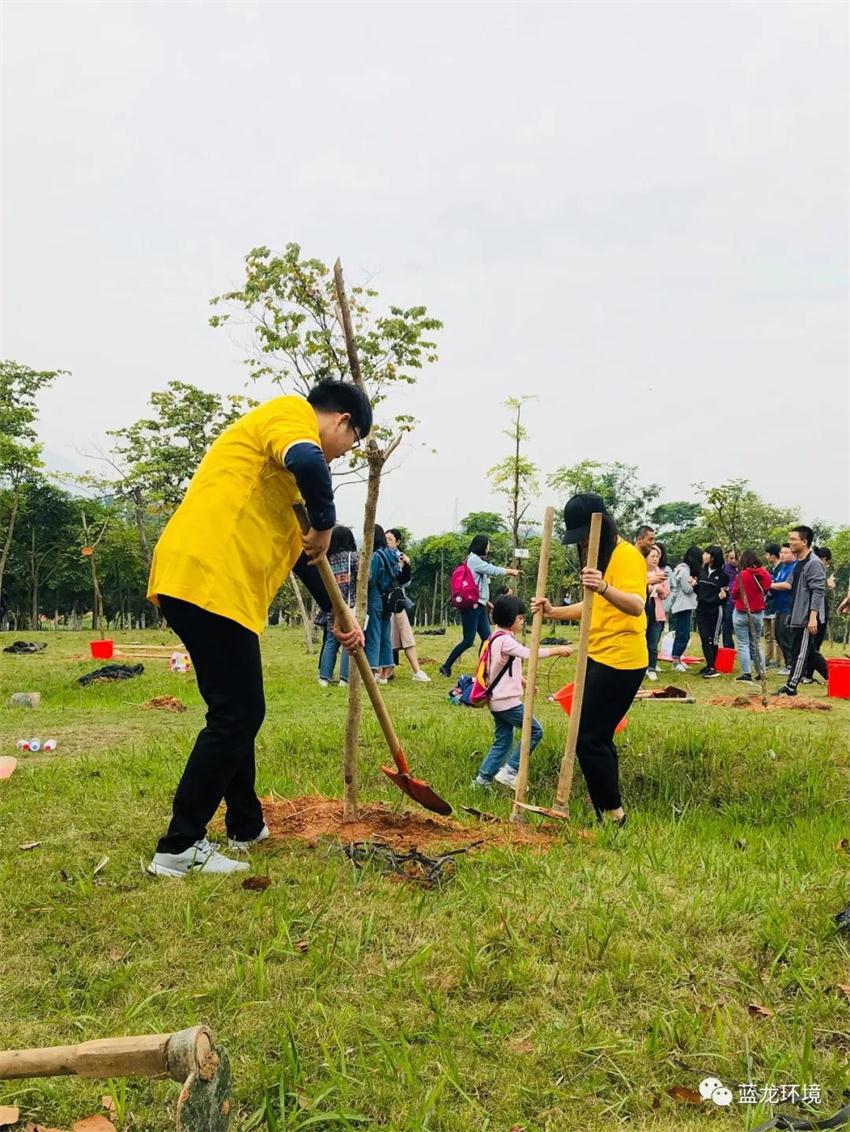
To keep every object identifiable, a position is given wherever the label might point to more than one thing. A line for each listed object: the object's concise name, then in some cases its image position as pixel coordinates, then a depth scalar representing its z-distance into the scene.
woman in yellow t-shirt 4.79
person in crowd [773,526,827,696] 9.41
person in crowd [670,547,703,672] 11.52
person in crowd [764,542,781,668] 13.45
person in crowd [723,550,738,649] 12.15
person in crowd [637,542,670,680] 11.02
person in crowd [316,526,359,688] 8.75
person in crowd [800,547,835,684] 9.61
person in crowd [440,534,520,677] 10.70
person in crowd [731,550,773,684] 10.36
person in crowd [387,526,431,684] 10.83
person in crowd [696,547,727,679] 11.51
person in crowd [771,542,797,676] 11.38
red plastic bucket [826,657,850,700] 9.26
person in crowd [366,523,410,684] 9.99
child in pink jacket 5.98
